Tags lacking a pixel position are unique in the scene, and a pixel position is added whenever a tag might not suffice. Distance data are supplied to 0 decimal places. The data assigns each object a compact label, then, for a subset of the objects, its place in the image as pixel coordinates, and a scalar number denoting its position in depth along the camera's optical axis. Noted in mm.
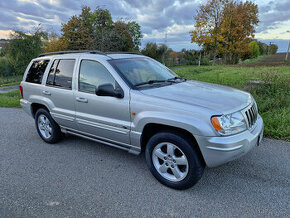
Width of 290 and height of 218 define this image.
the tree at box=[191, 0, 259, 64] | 28828
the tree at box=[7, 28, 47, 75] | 24812
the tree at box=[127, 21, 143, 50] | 46188
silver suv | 2613
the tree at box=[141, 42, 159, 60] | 44188
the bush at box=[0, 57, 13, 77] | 26966
